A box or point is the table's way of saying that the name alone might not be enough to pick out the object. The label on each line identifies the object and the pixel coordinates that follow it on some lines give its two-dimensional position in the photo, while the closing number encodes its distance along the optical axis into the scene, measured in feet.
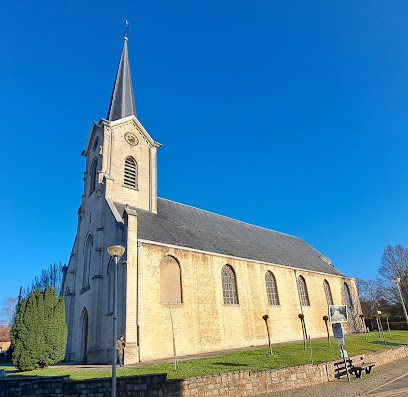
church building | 58.59
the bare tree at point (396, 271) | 156.76
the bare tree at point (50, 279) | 184.03
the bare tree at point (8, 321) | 207.60
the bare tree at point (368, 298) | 188.34
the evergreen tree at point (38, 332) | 46.93
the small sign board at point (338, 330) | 41.06
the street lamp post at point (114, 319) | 26.76
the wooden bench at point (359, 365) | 41.10
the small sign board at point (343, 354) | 41.54
